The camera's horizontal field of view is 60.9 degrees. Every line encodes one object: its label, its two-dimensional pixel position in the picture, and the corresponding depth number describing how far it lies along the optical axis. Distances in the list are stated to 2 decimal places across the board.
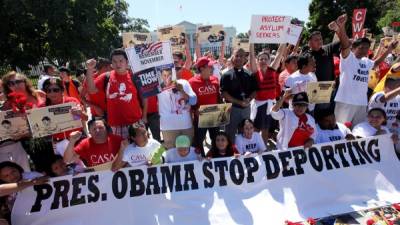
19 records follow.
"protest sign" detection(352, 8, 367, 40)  7.02
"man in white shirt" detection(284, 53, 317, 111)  5.16
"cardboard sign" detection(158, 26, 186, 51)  6.59
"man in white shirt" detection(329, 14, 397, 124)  5.22
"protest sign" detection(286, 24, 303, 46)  5.80
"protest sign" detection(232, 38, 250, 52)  7.43
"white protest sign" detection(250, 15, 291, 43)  5.33
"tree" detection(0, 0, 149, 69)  26.75
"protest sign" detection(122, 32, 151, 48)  5.79
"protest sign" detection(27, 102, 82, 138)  3.62
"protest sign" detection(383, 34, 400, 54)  7.03
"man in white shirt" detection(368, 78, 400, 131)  5.11
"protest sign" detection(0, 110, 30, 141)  3.72
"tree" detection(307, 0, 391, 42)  38.78
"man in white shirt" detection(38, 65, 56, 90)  8.20
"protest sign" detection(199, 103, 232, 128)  4.60
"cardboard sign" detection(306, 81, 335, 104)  4.63
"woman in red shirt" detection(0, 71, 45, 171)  4.14
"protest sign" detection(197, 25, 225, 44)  7.07
